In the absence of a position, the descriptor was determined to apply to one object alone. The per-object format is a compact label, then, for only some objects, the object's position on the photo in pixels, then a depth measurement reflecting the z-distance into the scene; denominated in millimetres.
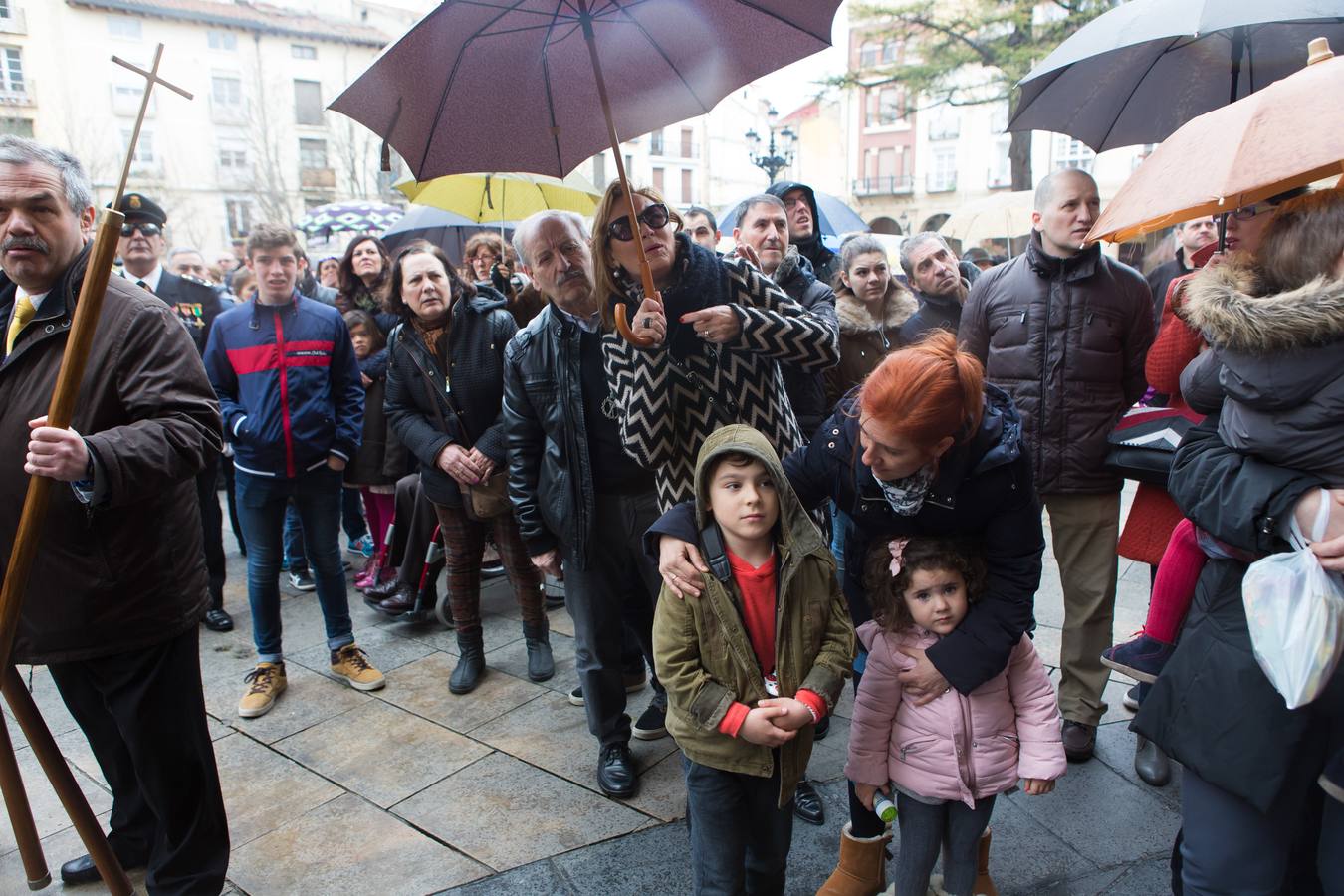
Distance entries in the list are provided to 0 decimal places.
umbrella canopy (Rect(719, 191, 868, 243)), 6675
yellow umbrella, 5609
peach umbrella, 1663
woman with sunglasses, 2586
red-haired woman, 1902
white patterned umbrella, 9430
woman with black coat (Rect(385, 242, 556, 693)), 3922
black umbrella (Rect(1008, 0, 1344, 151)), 2801
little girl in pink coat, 2137
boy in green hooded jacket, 2131
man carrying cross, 2203
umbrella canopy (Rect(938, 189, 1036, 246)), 11438
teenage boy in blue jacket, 3965
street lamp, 17953
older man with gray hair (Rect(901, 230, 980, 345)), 4160
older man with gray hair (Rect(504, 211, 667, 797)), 2961
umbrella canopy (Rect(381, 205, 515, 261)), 7145
